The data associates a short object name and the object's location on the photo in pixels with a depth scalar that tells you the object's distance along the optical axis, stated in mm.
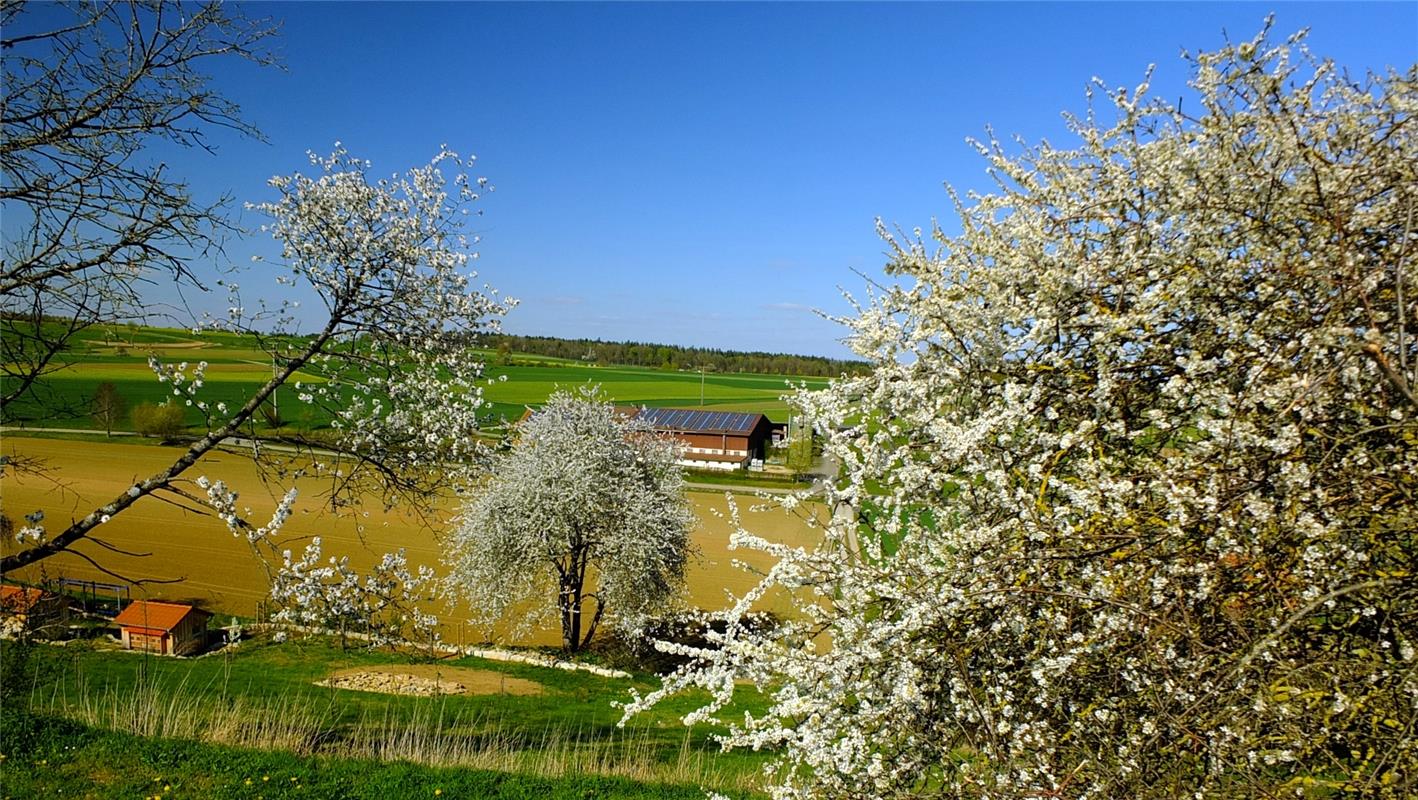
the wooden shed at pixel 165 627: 16672
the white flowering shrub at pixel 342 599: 5715
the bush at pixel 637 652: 19641
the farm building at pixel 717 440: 56719
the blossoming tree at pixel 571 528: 19125
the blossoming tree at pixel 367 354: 5723
